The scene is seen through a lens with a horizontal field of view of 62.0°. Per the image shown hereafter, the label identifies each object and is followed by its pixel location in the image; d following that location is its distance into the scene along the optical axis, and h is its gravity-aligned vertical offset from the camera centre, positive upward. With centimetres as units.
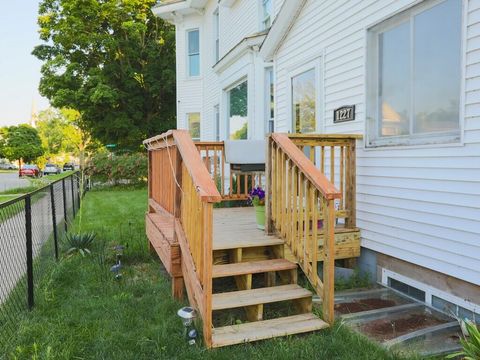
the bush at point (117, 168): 1716 -22
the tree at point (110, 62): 2039 +539
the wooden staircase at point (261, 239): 302 -76
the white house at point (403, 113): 327 +51
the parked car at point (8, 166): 6662 -36
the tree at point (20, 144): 5978 +299
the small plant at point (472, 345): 232 -111
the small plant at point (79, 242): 556 -112
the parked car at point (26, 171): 3250 -59
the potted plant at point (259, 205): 440 -48
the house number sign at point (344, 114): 468 +57
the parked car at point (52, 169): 4061 -57
